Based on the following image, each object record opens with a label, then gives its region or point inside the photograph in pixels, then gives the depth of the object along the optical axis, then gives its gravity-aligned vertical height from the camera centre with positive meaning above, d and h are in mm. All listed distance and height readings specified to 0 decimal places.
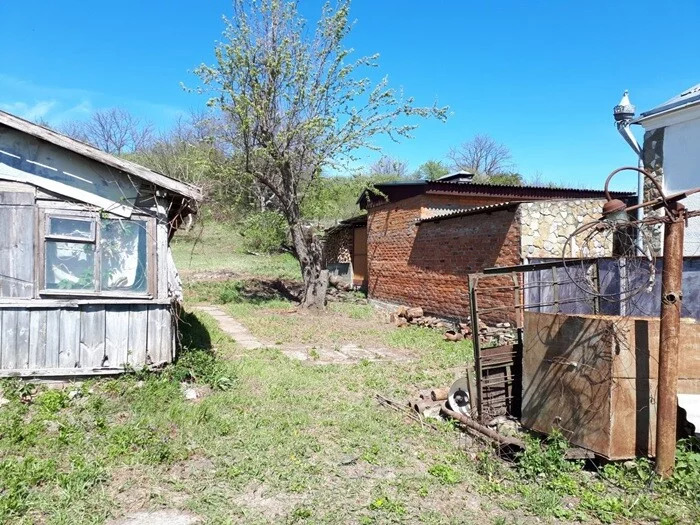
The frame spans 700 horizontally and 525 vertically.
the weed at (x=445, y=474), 4312 -1921
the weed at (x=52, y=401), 5539 -1667
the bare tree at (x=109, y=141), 39588 +9499
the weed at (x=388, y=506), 3762 -1917
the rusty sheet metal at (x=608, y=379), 4516 -1115
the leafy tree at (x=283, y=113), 13961 +4326
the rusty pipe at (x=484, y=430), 4840 -1797
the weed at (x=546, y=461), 4465 -1854
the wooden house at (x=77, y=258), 6094 +3
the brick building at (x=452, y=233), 10586 +734
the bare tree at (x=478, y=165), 48378 +9864
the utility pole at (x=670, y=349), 4207 -729
